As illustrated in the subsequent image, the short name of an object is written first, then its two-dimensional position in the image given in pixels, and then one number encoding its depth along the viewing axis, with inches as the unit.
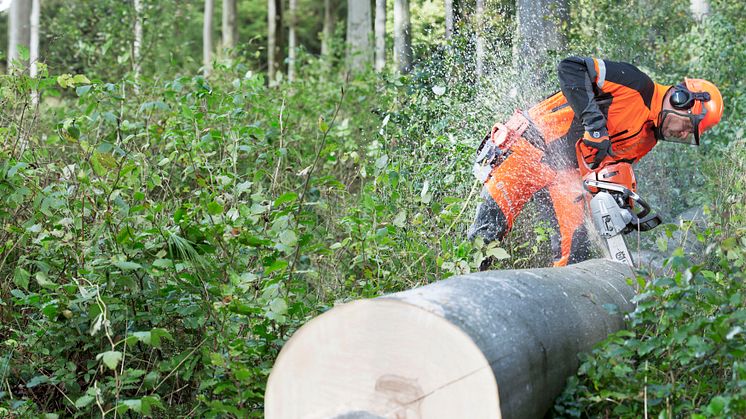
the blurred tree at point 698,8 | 553.4
